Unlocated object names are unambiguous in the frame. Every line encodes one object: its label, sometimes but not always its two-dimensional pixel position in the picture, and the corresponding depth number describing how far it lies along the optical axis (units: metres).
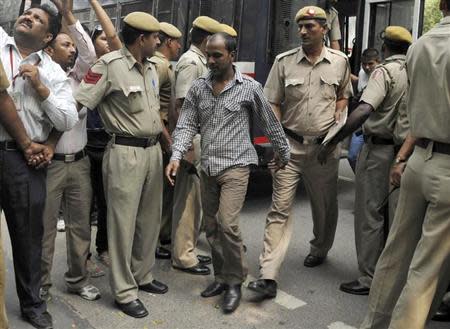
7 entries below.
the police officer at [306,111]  4.08
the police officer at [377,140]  3.71
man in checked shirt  3.64
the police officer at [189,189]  4.36
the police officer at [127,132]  3.55
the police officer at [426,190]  2.62
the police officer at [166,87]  4.51
